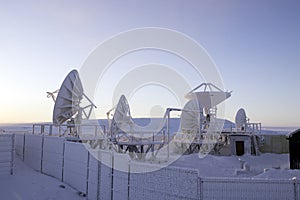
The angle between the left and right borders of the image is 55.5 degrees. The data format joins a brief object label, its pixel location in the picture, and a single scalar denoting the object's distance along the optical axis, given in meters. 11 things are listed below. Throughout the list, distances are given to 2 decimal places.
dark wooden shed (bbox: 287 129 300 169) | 16.83
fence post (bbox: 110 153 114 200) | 9.26
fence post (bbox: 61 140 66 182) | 12.60
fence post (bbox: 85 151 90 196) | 10.62
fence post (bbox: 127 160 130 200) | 8.56
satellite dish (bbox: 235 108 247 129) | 36.31
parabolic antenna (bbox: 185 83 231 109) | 30.67
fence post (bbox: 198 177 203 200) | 7.25
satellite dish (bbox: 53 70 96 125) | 17.44
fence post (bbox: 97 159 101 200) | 9.95
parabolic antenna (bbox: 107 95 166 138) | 20.39
